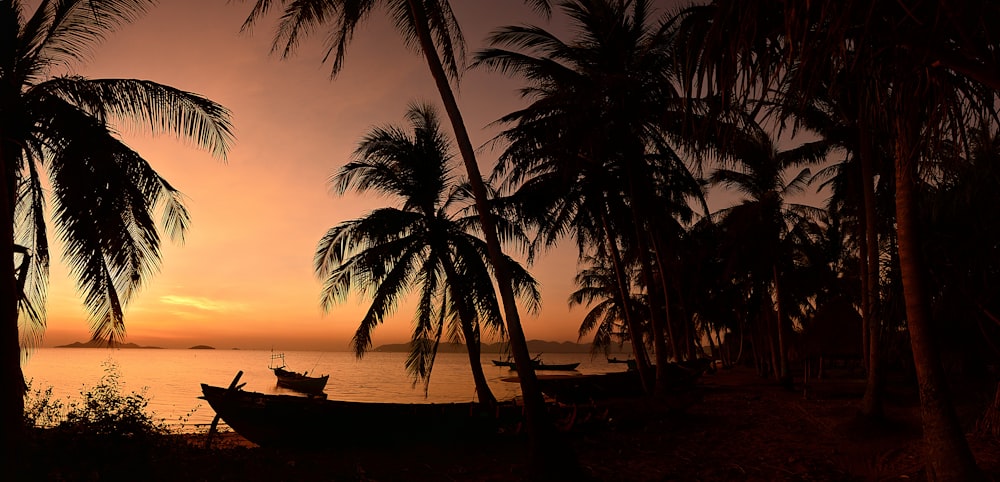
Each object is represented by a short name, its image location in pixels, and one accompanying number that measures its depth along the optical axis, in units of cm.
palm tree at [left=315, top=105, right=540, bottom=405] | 1472
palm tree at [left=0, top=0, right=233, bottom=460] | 789
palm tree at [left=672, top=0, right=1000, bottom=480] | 358
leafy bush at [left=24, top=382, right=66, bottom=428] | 941
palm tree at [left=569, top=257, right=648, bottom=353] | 3594
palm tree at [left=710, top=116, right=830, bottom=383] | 1980
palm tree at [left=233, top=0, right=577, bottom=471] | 814
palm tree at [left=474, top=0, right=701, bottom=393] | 1253
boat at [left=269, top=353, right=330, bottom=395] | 3966
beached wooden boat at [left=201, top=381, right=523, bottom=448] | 1133
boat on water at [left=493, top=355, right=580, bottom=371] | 7301
